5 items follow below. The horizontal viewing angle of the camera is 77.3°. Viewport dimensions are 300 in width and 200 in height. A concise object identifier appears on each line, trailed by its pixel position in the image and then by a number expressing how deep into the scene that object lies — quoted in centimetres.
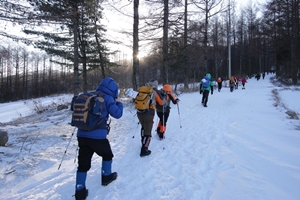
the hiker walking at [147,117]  464
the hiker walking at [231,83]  1956
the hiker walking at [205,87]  1134
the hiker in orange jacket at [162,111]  590
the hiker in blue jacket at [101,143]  300
